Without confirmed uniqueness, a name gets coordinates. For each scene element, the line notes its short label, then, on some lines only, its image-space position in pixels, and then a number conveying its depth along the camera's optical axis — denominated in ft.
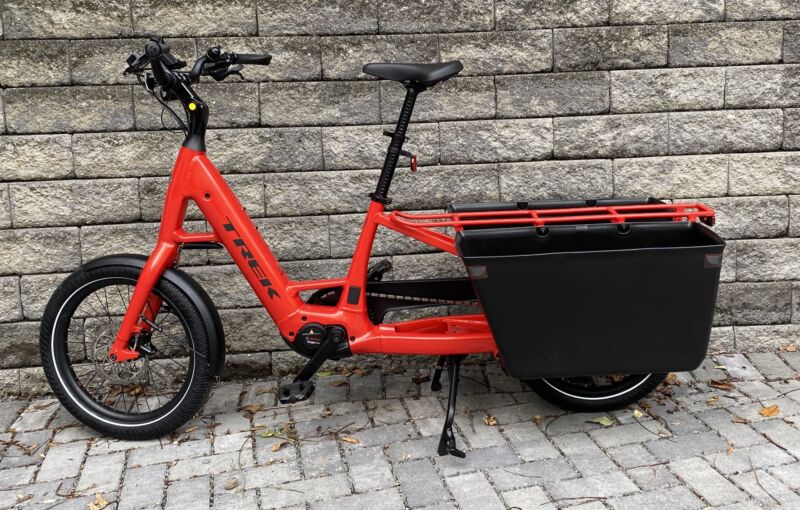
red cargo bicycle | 11.11
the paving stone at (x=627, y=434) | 12.01
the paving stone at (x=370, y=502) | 10.42
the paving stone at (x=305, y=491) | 10.62
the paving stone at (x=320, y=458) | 11.38
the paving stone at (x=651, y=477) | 10.72
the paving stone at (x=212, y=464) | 11.49
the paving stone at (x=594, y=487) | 10.53
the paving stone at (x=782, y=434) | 11.58
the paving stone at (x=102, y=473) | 11.25
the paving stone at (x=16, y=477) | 11.44
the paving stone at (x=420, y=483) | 10.52
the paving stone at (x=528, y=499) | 10.29
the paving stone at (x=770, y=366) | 14.38
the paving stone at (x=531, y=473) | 10.87
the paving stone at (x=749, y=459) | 11.06
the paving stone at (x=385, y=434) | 12.25
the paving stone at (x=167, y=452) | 11.96
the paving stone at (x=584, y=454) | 11.21
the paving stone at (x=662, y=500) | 10.21
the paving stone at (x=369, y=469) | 10.95
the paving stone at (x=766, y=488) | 10.20
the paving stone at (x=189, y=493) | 10.65
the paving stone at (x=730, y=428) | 11.82
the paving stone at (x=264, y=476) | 11.10
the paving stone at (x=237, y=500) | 10.55
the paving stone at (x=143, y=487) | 10.75
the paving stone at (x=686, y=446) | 11.52
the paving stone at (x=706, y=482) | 10.32
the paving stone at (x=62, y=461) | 11.64
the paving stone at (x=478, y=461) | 11.30
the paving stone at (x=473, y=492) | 10.36
